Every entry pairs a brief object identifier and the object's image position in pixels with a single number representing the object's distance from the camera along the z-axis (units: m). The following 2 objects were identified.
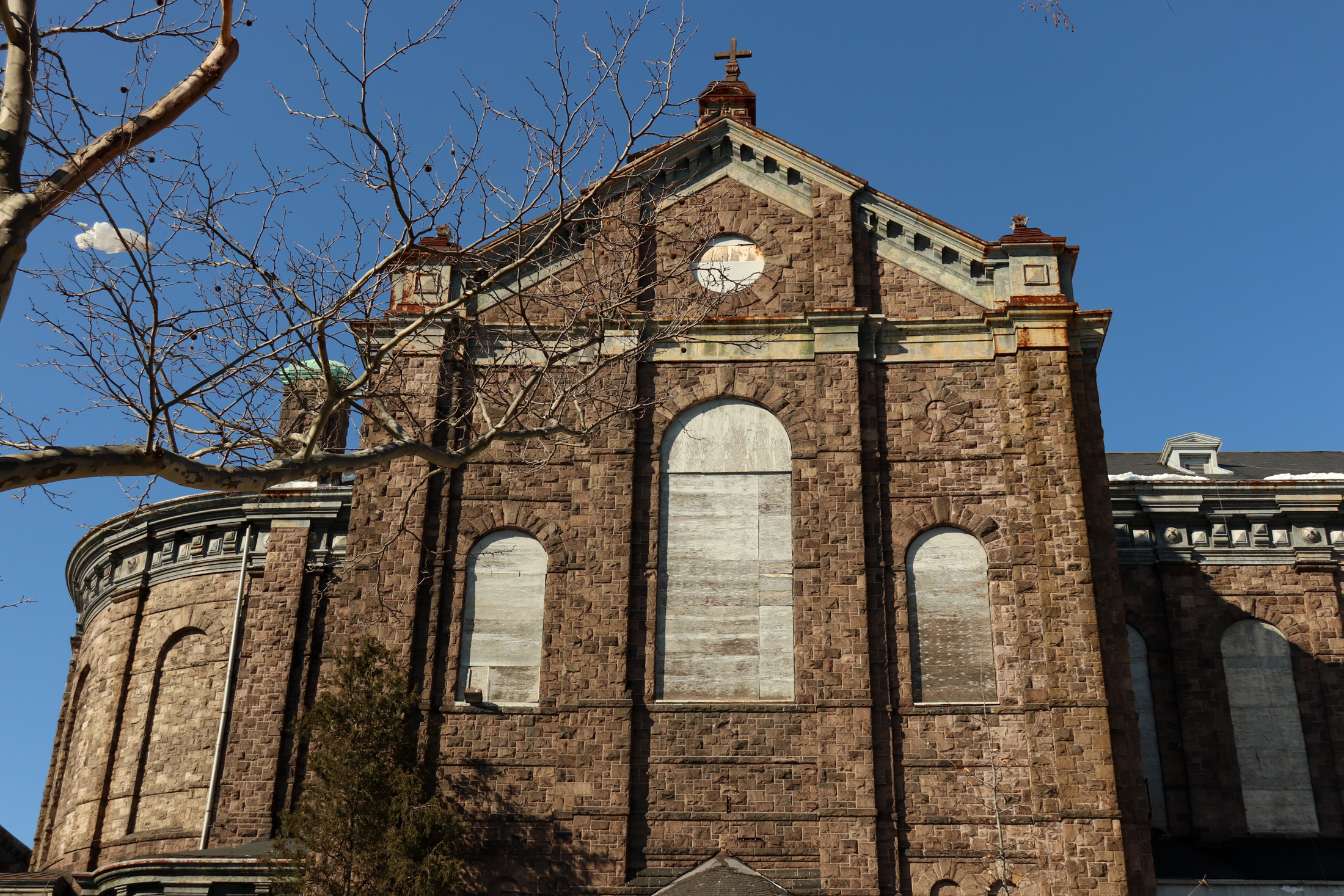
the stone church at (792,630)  20.56
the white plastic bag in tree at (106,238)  10.79
